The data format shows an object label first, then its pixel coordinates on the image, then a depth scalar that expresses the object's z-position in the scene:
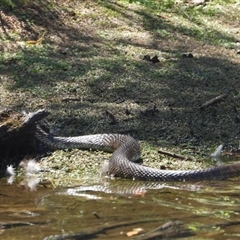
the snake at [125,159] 14.92
